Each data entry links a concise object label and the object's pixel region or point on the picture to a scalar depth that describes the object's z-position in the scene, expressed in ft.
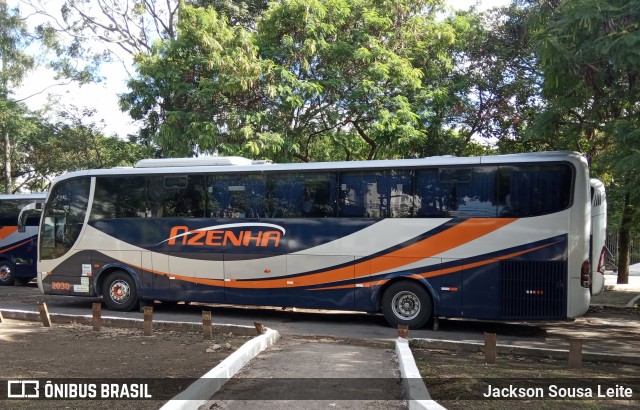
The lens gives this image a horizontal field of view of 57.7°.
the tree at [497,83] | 58.70
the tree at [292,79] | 52.29
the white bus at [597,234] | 33.73
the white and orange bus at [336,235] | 33.40
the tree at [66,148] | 85.30
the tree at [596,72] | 26.61
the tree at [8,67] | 76.59
